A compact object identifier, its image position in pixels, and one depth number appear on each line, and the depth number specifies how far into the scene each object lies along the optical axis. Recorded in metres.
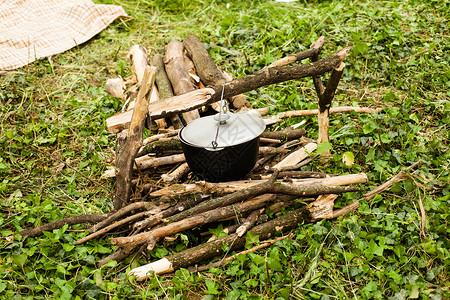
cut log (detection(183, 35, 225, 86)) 4.93
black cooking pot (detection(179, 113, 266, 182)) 3.14
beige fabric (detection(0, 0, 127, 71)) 5.99
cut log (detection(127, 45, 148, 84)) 5.41
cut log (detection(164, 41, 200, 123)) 4.74
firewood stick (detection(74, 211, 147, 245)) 3.17
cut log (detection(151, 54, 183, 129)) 4.43
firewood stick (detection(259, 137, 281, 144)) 4.02
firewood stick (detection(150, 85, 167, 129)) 4.46
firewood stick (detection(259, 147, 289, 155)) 3.87
